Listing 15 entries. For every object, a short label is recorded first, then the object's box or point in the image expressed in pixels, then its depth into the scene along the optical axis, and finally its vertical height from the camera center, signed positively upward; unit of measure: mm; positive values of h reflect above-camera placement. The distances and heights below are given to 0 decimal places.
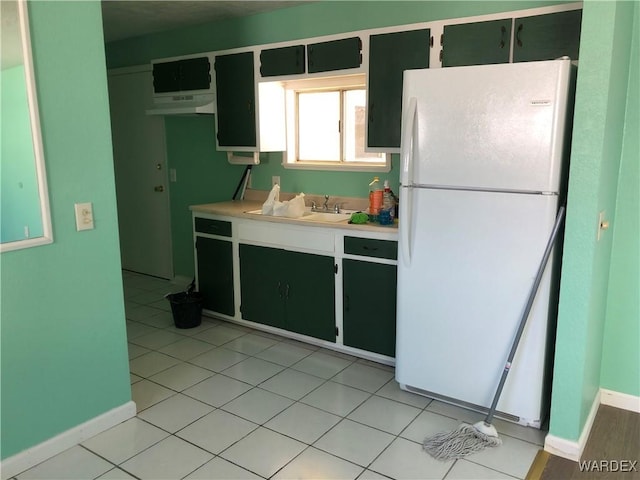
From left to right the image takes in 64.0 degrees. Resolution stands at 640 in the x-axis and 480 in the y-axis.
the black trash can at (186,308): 3791 -1146
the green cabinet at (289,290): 3297 -927
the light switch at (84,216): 2281 -281
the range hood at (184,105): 3930 +372
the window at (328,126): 3611 +186
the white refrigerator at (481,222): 2232 -333
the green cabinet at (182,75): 3955 +608
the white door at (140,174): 4906 -214
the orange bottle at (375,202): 3254 -321
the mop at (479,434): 2252 -1299
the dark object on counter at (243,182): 4207 -248
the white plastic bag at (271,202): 3541 -345
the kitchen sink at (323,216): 3452 -447
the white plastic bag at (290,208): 3447 -378
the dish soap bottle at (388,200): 3230 -313
